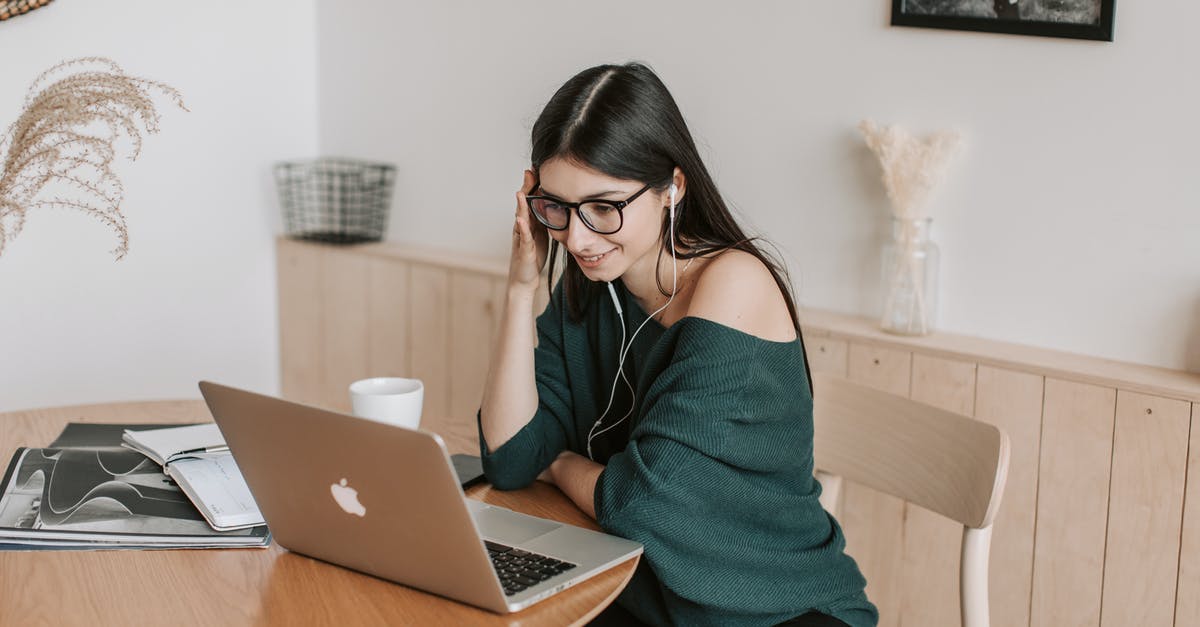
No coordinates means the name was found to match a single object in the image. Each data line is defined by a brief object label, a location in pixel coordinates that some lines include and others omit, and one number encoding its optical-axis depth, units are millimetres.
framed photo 1851
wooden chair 1547
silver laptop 1095
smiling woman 1395
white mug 1436
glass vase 2049
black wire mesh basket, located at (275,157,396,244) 2939
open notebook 1350
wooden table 1136
